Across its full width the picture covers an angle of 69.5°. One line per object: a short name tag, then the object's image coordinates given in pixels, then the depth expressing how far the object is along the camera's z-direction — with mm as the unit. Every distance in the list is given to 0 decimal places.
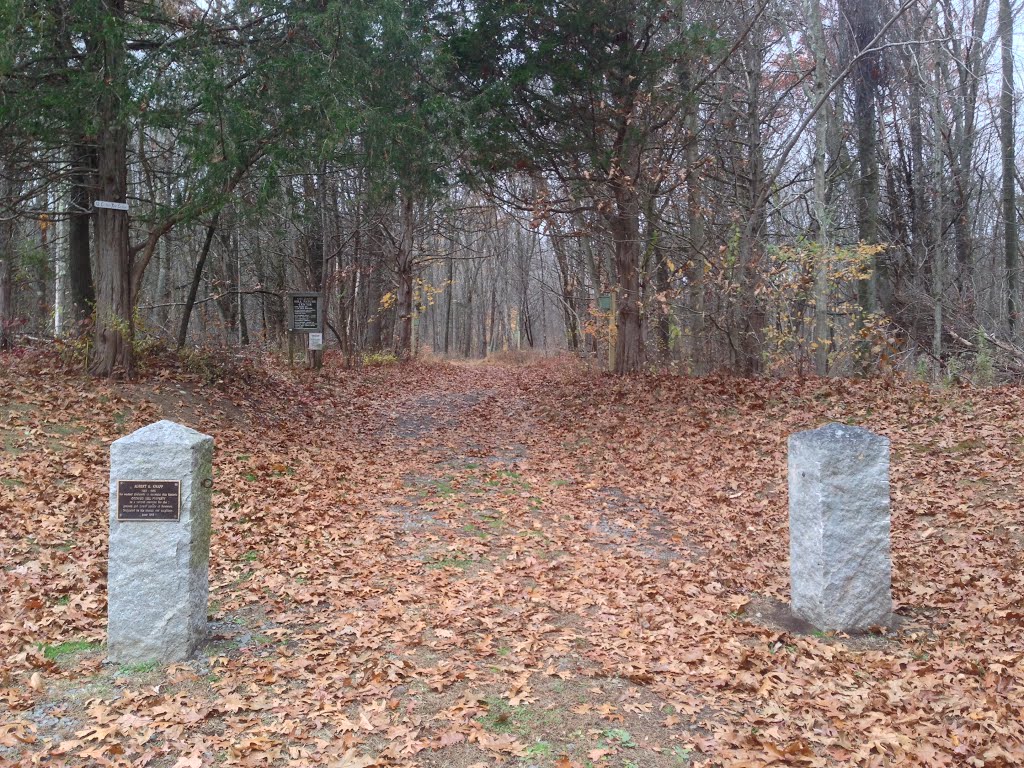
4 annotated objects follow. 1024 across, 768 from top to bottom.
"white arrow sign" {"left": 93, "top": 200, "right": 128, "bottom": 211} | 11445
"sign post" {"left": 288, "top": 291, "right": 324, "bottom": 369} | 18531
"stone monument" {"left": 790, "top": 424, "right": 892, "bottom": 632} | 5418
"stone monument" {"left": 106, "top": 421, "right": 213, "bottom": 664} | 4867
